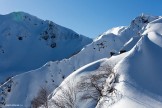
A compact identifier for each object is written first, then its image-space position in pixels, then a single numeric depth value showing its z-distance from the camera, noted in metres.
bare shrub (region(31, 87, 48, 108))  23.15
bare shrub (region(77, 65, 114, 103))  19.42
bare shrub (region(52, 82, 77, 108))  19.68
